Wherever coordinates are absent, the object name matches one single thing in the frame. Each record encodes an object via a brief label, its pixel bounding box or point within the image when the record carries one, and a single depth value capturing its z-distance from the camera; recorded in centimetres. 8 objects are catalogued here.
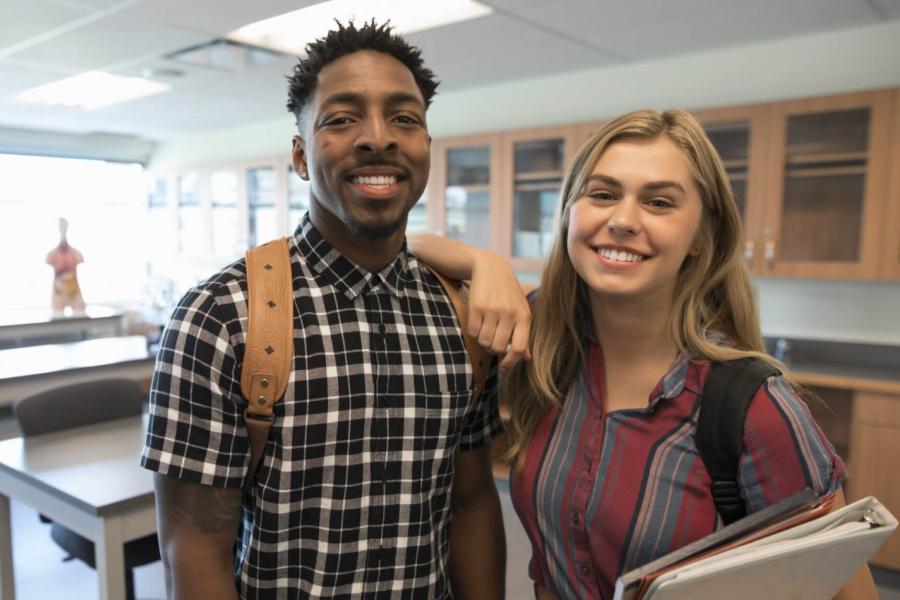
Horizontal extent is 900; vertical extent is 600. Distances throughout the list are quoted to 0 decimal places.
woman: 94
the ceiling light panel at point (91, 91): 409
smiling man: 88
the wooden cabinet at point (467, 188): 383
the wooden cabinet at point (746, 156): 292
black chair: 196
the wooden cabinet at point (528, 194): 363
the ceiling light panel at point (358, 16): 273
